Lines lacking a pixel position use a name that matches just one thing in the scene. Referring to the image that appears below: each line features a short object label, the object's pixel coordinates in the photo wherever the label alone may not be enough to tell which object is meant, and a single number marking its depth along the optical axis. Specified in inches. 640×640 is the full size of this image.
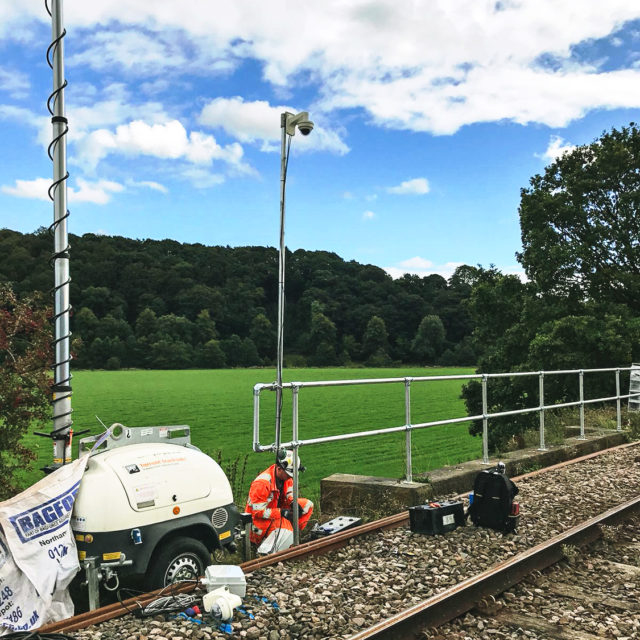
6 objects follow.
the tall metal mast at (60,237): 194.9
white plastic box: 168.0
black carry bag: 241.4
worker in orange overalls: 230.2
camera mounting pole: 246.2
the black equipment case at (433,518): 236.8
